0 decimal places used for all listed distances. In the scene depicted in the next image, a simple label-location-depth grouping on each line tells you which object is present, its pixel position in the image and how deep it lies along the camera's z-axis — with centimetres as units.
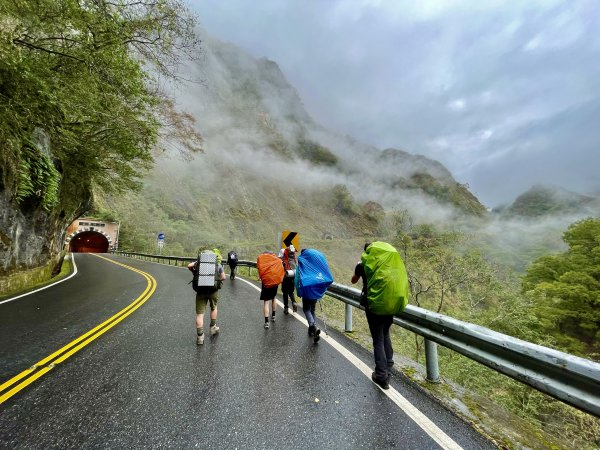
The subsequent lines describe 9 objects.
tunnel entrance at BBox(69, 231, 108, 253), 5944
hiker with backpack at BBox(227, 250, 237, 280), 1516
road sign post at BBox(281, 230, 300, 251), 1177
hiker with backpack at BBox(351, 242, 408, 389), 356
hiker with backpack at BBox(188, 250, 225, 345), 522
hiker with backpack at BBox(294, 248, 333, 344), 541
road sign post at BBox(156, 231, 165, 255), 3448
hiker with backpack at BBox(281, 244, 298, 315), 750
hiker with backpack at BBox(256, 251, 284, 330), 621
